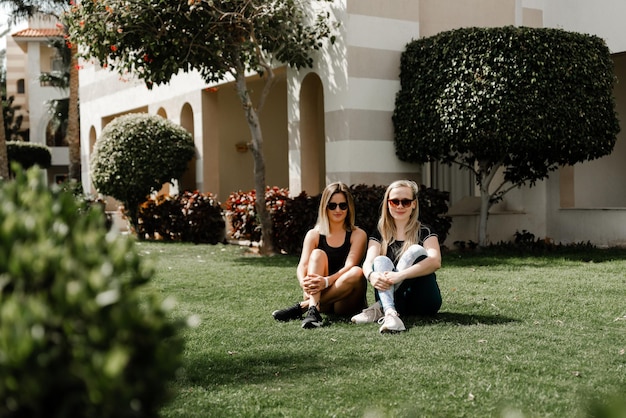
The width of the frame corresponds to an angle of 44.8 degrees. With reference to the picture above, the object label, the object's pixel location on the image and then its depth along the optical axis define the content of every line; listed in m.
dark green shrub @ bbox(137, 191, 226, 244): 15.61
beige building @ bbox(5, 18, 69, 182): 40.88
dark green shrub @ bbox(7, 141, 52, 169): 36.44
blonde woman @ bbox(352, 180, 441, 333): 6.10
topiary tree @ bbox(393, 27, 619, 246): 11.64
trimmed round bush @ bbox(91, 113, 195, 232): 15.97
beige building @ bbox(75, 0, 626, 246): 12.87
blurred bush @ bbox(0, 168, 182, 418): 1.49
